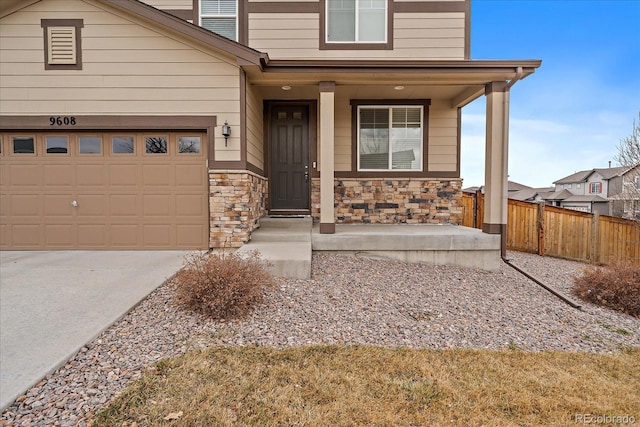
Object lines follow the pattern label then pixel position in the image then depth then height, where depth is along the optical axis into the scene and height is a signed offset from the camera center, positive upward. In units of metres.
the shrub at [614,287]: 4.47 -1.18
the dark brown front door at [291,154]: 7.72 +1.06
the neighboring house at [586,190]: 27.84 +1.01
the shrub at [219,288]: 3.53 -0.94
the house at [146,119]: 5.87 +1.43
